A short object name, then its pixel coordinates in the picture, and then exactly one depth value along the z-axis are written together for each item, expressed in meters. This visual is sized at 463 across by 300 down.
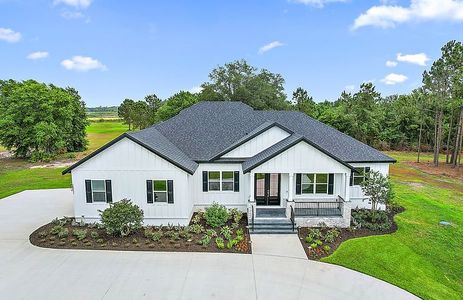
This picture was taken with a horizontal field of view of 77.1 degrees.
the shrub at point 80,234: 12.90
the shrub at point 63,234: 13.15
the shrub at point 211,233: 13.44
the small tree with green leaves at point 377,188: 14.96
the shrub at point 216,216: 14.63
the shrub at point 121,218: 12.81
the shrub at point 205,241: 12.42
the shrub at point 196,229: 13.71
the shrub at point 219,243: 12.27
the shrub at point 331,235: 13.07
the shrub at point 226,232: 13.18
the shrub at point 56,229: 13.46
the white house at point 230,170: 14.34
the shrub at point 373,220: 14.60
